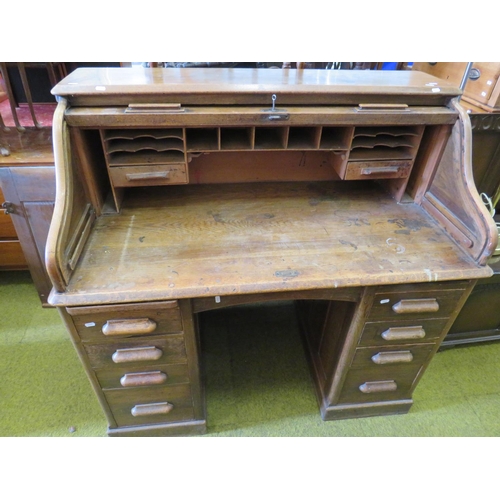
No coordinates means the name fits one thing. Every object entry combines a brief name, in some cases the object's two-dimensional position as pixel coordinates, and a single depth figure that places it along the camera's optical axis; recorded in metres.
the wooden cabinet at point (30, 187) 1.47
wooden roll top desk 1.02
